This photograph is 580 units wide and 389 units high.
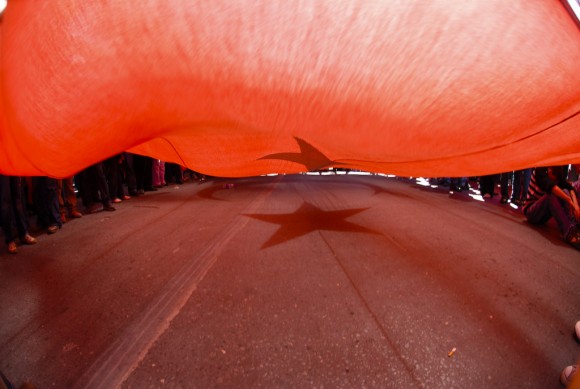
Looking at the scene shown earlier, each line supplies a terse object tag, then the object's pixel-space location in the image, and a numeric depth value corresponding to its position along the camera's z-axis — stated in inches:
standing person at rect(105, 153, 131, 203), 240.4
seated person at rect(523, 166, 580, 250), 145.7
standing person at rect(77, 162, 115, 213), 204.8
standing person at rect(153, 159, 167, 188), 332.2
